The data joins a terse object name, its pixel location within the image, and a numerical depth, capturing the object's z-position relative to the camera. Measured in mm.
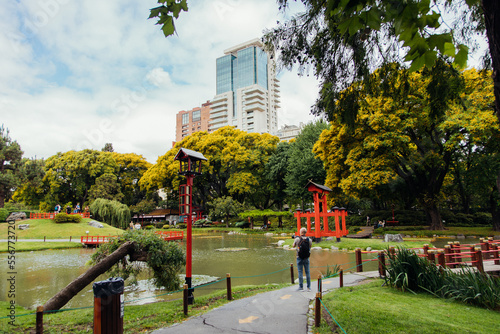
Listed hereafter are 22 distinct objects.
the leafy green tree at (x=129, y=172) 47791
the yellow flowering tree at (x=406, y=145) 19906
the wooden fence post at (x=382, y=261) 8438
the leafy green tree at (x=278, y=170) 36844
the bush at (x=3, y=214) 28922
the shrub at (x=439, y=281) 6148
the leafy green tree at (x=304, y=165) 31703
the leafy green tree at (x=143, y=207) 44959
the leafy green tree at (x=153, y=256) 7758
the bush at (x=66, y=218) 28641
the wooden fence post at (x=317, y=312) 4812
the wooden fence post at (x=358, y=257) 9763
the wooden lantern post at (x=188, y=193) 7168
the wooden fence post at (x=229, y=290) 6762
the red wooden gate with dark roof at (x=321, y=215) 19672
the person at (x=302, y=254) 7584
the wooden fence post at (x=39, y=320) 4126
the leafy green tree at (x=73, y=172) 39781
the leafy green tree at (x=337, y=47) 3357
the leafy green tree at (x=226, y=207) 36938
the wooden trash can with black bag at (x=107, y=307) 3969
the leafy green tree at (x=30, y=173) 31438
